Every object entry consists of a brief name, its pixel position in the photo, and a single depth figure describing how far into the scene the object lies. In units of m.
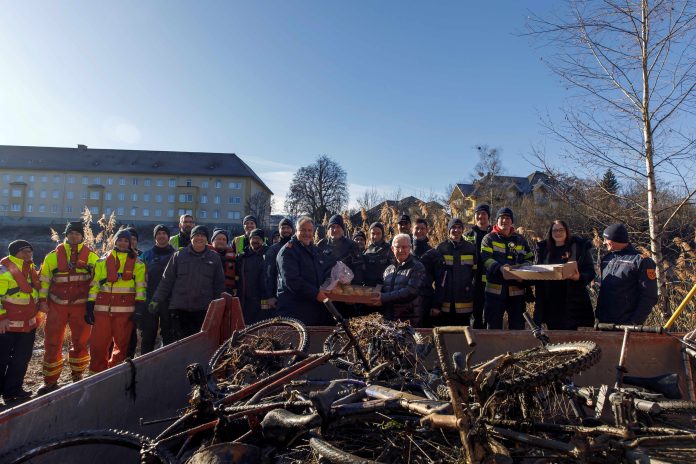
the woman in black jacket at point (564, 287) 5.18
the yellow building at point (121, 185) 63.84
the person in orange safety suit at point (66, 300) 5.81
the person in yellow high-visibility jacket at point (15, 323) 5.34
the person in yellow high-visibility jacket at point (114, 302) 5.89
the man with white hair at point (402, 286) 4.89
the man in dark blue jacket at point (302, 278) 5.16
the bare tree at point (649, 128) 6.04
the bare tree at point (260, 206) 52.39
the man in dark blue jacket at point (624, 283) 4.54
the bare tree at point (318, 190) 46.91
